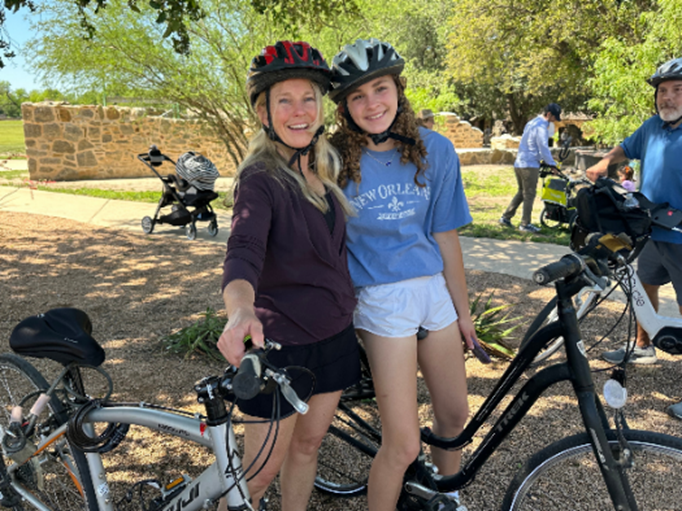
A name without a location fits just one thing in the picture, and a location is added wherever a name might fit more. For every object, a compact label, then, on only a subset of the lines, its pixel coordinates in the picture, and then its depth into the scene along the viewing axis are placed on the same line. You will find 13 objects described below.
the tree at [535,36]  12.90
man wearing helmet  3.53
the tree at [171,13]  4.02
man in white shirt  8.49
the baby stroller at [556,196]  8.50
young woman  2.13
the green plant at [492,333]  4.40
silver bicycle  1.79
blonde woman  1.84
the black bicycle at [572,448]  1.82
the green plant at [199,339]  4.40
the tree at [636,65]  8.91
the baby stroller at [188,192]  8.19
